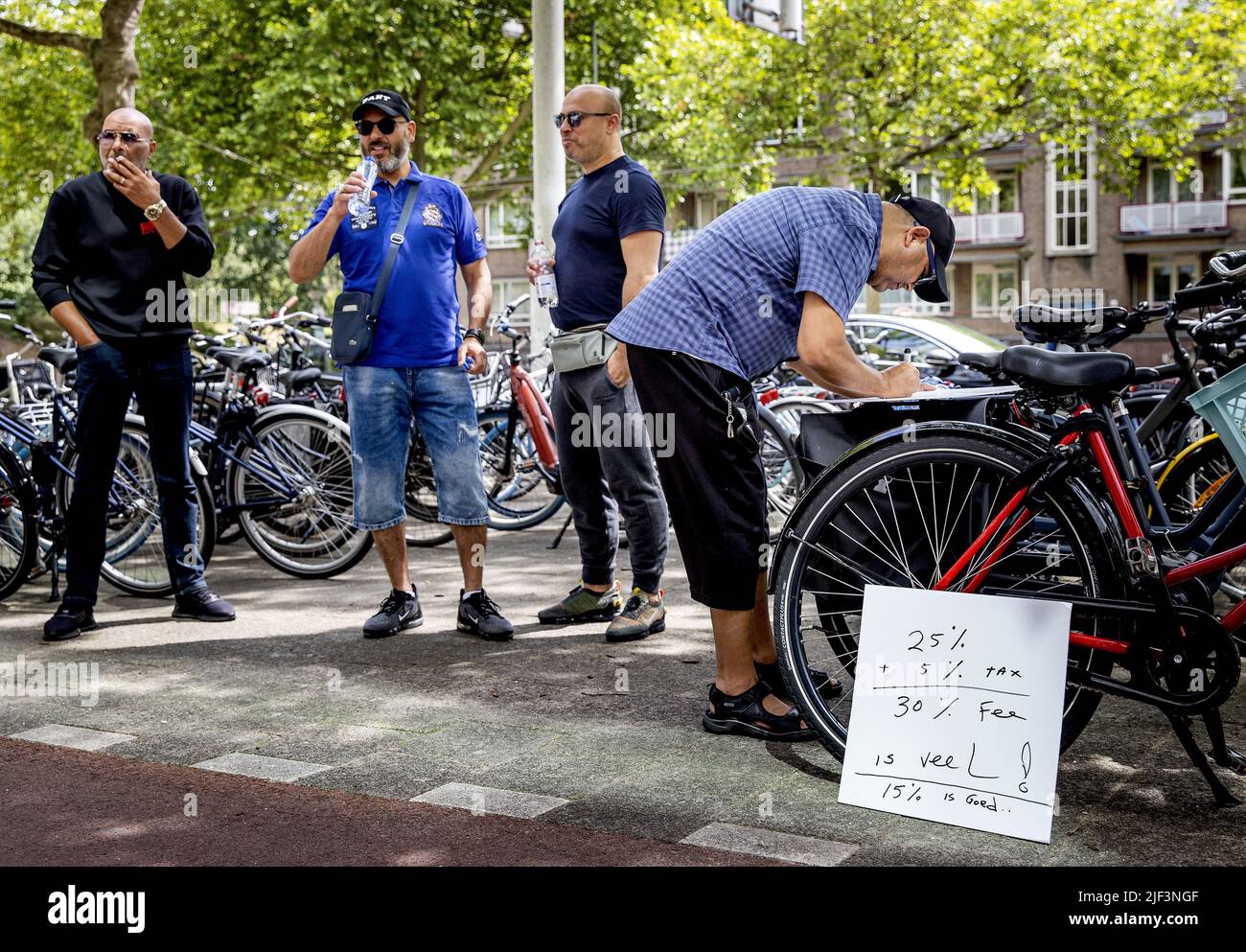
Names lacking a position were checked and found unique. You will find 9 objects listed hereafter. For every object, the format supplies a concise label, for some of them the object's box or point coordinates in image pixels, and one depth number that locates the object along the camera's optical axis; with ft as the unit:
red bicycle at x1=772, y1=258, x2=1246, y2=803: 11.57
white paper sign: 11.19
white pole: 38.04
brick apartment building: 152.76
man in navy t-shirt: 18.70
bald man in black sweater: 19.65
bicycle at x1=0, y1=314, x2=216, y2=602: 21.94
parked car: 38.73
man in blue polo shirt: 19.35
